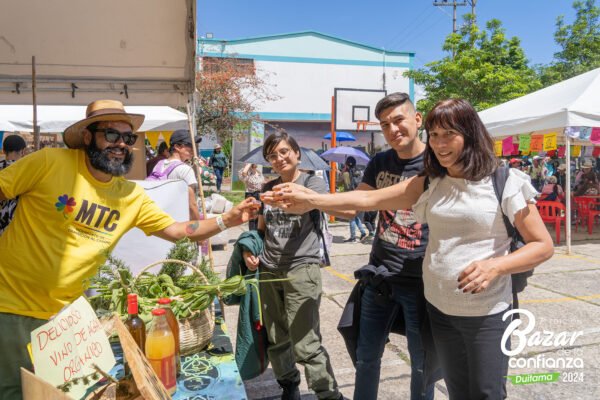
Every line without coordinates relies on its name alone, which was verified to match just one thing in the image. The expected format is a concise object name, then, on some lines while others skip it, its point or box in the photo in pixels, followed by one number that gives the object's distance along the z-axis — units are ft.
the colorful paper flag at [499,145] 37.01
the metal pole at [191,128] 12.83
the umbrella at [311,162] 20.71
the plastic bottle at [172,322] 5.17
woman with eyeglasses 8.90
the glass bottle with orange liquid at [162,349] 4.76
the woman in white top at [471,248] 5.62
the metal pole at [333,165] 37.32
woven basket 5.65
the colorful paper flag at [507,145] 34.94
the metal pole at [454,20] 93.15
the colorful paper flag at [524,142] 31.42
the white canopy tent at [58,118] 26.23
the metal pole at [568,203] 24.83
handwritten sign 4.04
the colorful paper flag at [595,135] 27.40
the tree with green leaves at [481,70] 59.82
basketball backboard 39.19
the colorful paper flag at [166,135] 36.54
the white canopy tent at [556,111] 24.50
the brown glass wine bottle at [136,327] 5.04
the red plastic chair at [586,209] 32.07
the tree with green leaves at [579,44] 69.41
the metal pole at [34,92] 9.30
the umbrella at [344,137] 56.86
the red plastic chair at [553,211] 29.12
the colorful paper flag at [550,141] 28.22
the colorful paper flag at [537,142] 30.53
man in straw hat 6.01
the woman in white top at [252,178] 28.17
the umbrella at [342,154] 36.47
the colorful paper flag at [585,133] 26.95
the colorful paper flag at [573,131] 24.98
